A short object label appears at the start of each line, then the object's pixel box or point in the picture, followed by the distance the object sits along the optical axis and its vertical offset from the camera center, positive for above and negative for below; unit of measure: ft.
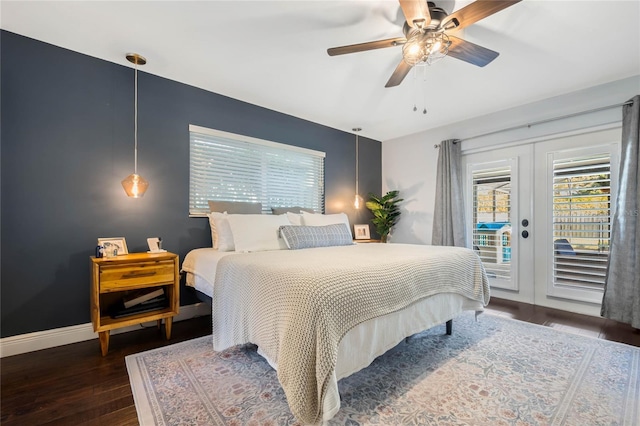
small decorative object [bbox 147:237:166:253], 8.74 -1.01
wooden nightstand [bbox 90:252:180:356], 7.06 -1.89
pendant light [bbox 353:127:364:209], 15.06 +1.00
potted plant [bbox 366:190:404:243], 15.88 +0.13
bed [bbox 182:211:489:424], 4.09 -1.77
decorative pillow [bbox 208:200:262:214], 10.16 +0.24
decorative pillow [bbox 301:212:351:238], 11.35 -0.25
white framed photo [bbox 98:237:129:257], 7.87 -0.95
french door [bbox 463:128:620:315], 10.03 -0.11
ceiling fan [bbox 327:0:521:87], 5.36 +3.97
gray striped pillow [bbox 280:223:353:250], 9.16 -0.80
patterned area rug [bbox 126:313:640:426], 4.89 -3.62
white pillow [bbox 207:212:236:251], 9.05 -0.65
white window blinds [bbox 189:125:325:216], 10.37 +1.77
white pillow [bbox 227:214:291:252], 8.71 -0.63
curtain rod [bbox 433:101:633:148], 9.68 +3.75
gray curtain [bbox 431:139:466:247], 13.46 +0.72
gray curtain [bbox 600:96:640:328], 8.84 -0.89
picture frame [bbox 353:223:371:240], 15.19 -1.04
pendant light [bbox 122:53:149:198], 8.23 +0.93
